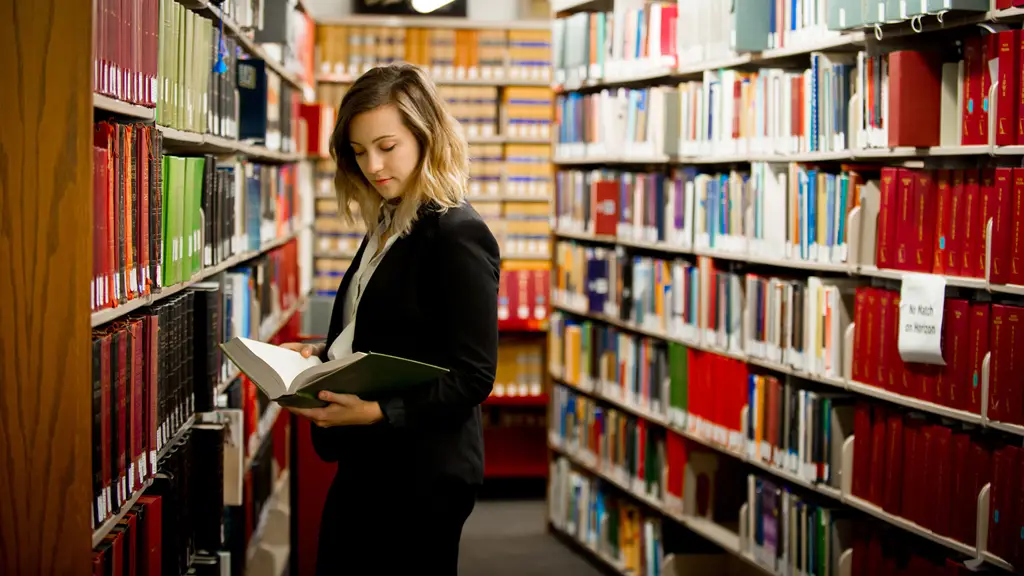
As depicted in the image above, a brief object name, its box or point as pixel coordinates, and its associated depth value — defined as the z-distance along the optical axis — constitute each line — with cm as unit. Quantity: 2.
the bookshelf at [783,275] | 283
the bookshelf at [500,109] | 650
